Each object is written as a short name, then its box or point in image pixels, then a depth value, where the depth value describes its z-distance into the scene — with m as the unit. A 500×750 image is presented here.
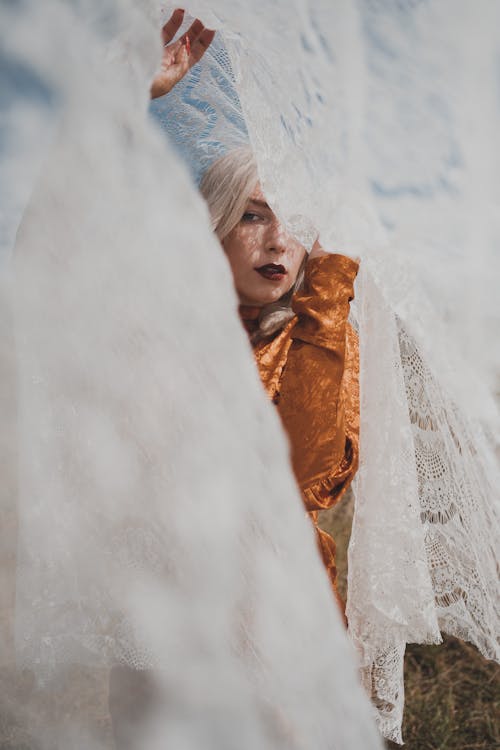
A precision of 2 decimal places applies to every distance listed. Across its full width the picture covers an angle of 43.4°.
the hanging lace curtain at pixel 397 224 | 0.96
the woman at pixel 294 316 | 1.03
